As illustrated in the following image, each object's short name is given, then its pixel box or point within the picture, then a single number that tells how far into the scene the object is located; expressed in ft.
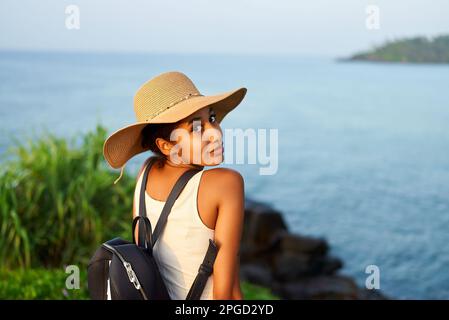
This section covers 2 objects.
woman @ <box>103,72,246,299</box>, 7.20
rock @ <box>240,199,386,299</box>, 25.55
